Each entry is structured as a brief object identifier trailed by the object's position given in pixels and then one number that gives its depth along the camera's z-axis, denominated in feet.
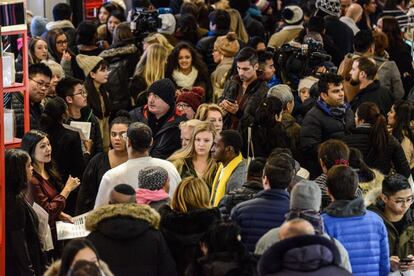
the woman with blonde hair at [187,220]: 39.54
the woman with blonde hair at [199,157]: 49.06
